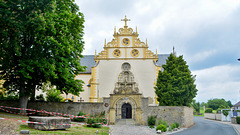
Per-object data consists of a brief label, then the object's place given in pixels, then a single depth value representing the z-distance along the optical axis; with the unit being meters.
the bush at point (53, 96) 24.03
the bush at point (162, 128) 17.61
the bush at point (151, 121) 22.45
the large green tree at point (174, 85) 24.72
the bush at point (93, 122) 16.95
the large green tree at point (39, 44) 13.73
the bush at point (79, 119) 20.32
